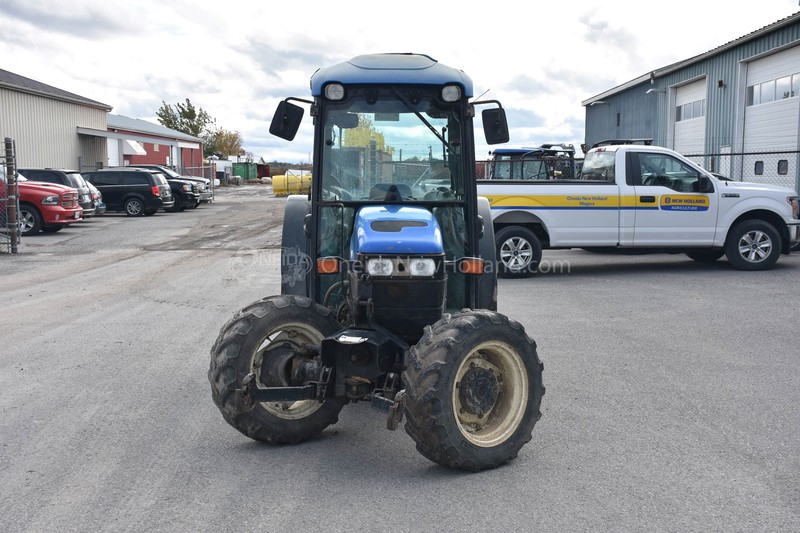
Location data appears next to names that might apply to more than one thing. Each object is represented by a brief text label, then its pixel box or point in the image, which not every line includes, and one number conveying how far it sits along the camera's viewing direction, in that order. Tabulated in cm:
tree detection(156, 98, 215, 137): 8088
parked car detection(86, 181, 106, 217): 2730
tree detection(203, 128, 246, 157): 8532
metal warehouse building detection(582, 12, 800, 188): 2241
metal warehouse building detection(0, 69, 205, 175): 3566
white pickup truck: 1460
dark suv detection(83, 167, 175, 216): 3159
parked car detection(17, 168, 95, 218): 2489
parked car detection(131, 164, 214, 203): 3703
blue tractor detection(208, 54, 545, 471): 501
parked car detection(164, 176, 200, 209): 3478
